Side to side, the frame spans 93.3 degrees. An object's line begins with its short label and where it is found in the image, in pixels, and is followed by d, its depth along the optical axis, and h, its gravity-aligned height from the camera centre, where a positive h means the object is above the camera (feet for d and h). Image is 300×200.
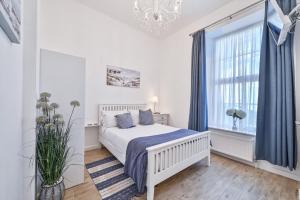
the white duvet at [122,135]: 7.25 -1.92
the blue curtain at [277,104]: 6.72 -0.17
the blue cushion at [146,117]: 10.77 -1.32
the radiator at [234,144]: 8.28 -2.77
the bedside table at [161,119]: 12.89 -1.69
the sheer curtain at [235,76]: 9.23 +1.74
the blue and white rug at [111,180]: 5.62 -3.66
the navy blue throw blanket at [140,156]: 5.44 -2.32
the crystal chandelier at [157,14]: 6.45 +6.27
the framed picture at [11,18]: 2.05 +1.35
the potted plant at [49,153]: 4.57 -1.73
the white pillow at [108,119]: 9.72 -1.29
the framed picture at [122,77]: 11.45 +2.01
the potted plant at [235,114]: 9.06 -0.90
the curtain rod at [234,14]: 7.87 +5.39
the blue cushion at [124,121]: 9.52 -1.39
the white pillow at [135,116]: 10.75 -1.19
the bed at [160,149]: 5.42 -2.35
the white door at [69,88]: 5.56 +0.51
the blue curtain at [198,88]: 10.50 +0.95
